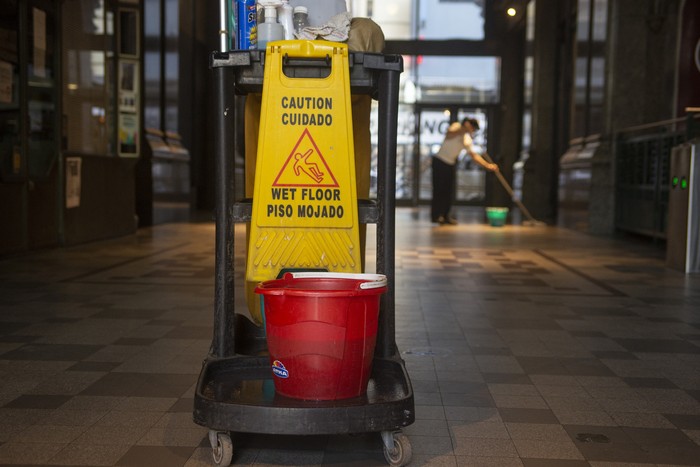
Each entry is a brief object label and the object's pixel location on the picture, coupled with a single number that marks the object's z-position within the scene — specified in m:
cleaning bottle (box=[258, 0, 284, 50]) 3.11
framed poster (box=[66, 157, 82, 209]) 9.48
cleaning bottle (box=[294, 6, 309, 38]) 3.23
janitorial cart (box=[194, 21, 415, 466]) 2.91
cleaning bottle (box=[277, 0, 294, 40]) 3.20
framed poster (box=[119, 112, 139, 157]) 10.95
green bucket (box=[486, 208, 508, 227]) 13.95
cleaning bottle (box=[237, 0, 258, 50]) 3.21
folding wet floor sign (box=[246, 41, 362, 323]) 2.99
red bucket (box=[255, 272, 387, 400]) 2.69
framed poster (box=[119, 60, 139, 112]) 10.95
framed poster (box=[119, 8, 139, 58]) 10.80
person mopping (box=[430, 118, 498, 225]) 14.38
